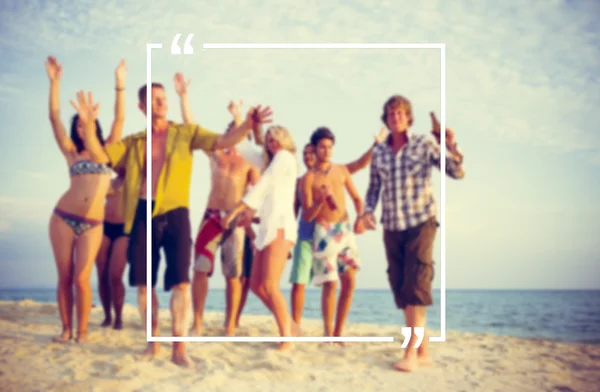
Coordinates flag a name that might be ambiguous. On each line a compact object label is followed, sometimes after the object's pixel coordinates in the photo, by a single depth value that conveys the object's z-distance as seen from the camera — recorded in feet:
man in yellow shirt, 12.27
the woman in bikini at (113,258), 16.22
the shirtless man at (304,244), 15.02
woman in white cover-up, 13.25
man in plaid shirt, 12.33
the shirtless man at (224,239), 15.45
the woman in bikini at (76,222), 13.99
